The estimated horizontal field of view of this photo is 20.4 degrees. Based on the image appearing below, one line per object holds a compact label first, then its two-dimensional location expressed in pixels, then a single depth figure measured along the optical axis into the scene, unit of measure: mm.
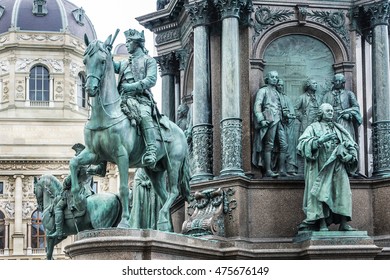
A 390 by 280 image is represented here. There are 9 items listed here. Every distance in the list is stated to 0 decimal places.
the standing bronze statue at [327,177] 17438
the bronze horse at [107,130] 15664
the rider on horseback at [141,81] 16234
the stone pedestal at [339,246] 17094
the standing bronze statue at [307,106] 18953
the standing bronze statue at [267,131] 18578
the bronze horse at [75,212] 18797
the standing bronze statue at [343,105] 18766
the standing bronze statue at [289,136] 18719
